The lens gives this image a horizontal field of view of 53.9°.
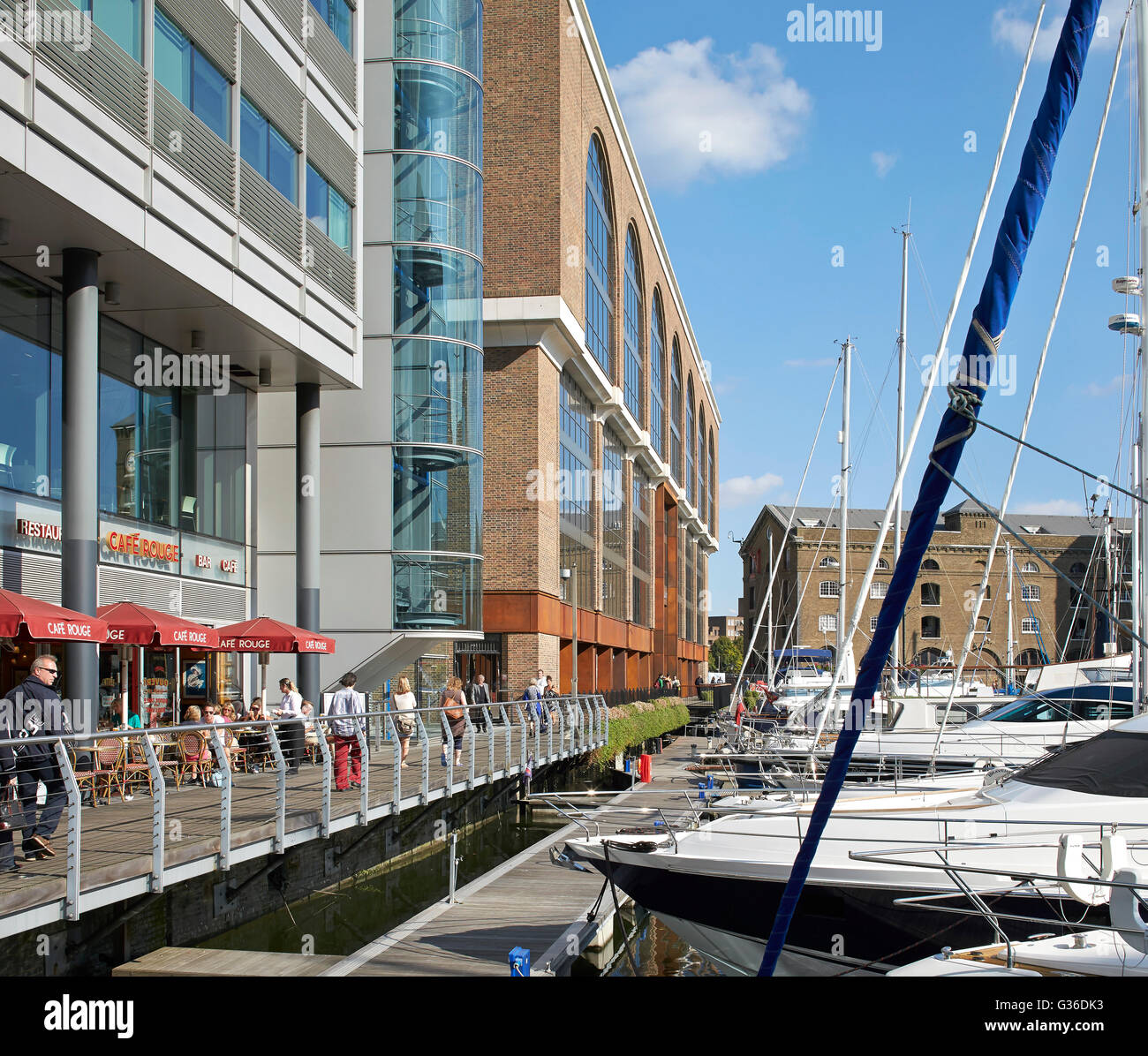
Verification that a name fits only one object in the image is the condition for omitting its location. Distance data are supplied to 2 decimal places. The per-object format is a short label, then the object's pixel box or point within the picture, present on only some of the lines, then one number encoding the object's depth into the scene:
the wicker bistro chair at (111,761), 14.19
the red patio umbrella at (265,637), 18.62
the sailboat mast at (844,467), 33.94
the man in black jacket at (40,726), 9.62
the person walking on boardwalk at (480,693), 27.20
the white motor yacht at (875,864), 9.96
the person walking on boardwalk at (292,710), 18.20
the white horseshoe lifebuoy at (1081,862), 8.93
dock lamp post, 35.07
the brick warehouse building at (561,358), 36.34
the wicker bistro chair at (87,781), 13.43
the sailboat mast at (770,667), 44.97
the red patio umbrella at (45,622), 12.07
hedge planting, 33.41
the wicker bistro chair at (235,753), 16.72
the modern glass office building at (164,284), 14.99
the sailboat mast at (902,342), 30.30
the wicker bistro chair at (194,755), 14.98
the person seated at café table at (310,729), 18.18
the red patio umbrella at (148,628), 15.46
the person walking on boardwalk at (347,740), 15.93
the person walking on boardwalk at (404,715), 18.38
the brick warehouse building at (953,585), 80.44
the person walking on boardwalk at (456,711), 20.41
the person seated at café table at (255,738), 18.62
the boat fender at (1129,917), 7.12
